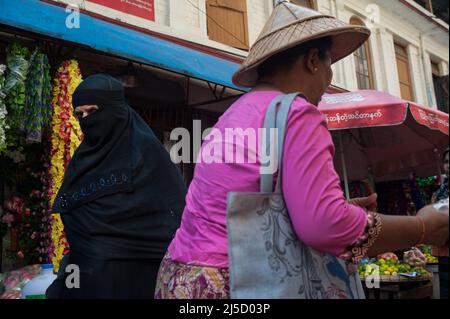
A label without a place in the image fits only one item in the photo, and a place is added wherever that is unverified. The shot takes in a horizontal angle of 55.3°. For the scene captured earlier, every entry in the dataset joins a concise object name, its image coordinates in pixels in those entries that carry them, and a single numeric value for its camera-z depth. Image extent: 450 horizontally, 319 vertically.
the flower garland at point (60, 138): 3.58
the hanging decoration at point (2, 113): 3.21
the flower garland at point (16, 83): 3.35
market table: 4.46
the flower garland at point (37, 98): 3.45
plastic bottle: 2.80
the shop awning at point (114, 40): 3.40
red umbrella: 4.50
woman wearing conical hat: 0.96
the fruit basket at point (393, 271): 4.51
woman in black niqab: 1.94
